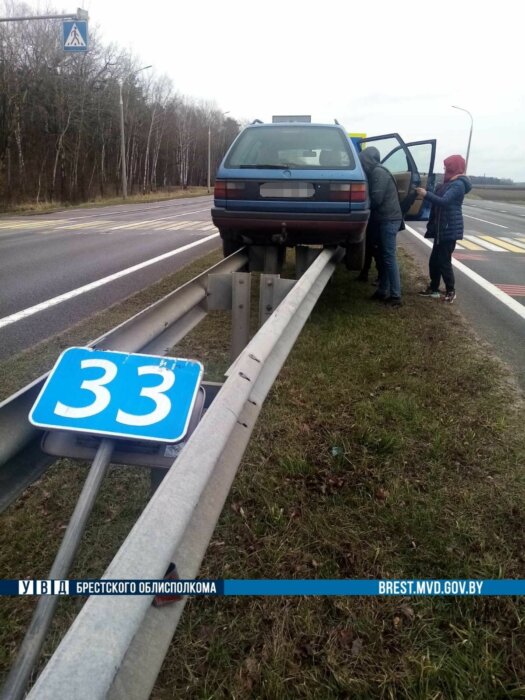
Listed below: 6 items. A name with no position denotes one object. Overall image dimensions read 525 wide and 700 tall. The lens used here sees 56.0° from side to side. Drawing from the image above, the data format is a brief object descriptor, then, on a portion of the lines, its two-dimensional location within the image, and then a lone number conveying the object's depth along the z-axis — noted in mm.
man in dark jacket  5777
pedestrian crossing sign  14172
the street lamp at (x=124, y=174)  32781
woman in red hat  6211
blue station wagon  4785
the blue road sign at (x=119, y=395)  1506
